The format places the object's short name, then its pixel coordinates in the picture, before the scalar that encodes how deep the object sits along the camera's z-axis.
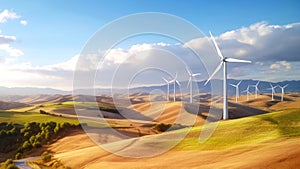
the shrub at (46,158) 69.86
